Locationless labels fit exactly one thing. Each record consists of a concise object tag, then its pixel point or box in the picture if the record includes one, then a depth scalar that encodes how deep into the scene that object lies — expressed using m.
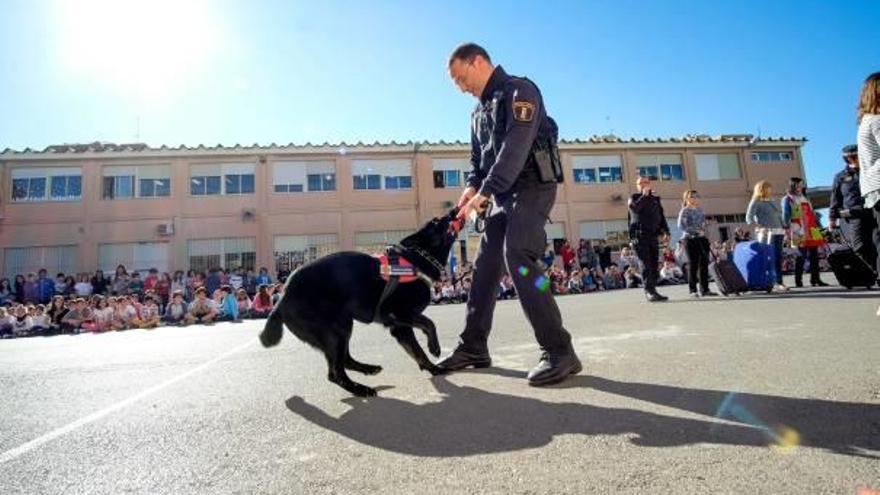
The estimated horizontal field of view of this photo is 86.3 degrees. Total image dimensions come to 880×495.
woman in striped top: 3.24
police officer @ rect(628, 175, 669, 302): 6.99
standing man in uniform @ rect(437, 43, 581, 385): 2.60
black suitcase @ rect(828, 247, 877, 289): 6.61
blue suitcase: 7.27
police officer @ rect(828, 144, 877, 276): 4.38
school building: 21.00
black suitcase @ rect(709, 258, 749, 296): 7.07
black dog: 2.72
